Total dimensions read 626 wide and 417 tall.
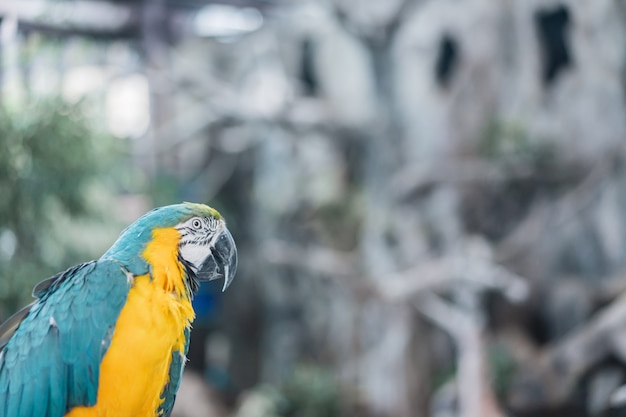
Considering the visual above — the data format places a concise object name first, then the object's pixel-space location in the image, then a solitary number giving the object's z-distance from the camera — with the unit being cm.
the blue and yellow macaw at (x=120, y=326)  146
